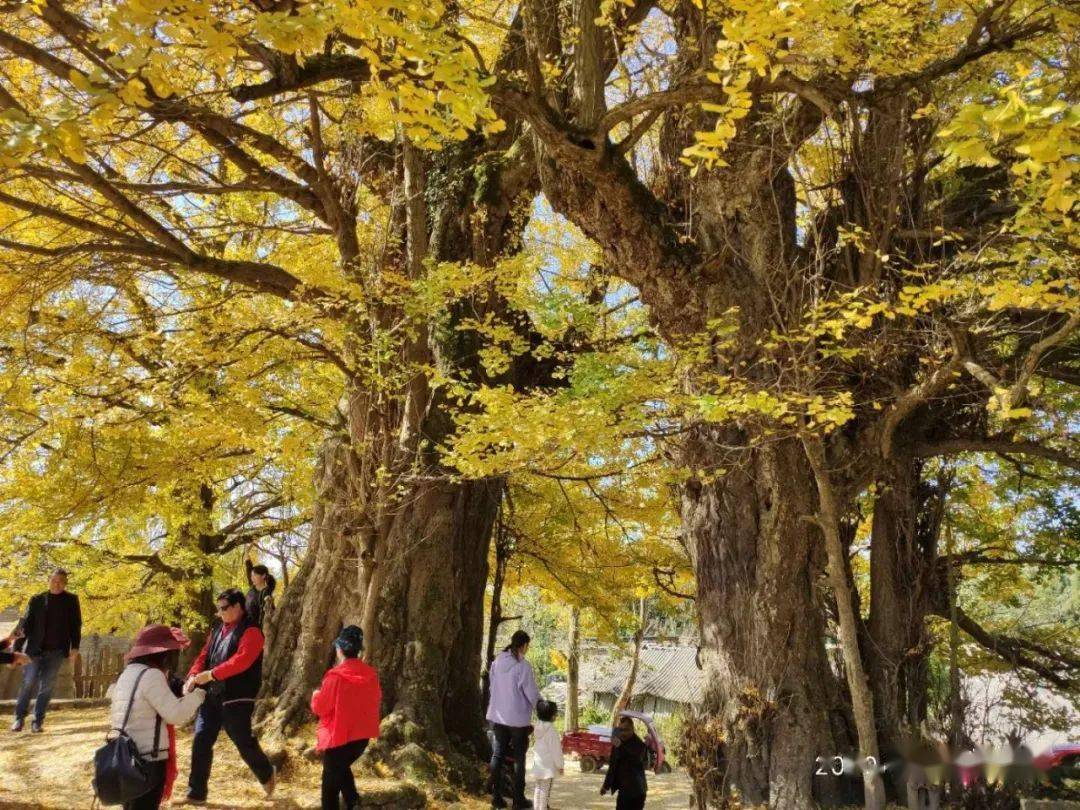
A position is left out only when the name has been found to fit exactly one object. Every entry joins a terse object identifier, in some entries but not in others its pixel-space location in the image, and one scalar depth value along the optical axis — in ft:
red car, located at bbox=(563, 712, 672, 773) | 55.67
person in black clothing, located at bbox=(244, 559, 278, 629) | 22.36
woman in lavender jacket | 22.88
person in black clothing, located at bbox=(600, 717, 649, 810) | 23.86
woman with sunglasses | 19.29
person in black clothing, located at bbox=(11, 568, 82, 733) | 25.41
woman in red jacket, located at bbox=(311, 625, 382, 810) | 18.47
